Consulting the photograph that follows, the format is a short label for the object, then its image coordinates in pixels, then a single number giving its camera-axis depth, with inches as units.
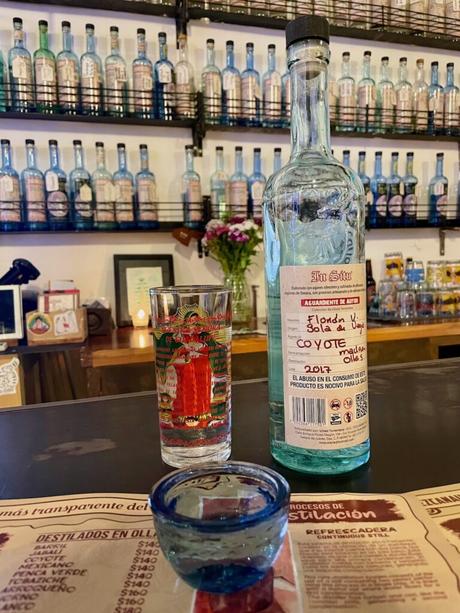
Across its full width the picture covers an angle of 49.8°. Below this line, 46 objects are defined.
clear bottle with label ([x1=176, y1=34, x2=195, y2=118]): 70.6
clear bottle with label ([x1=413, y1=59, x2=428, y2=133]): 83.3
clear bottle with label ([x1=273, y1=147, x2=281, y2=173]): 78.2
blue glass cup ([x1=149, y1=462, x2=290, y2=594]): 9.2
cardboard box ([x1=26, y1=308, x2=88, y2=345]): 58.1
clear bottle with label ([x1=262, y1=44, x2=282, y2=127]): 74.5
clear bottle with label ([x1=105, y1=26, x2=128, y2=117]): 67.8
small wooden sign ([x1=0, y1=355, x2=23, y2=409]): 54.6
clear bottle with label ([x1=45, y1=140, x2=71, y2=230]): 66.2
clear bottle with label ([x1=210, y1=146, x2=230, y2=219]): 74.6
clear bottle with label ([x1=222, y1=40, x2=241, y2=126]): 72.6
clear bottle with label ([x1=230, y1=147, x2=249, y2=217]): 74.2
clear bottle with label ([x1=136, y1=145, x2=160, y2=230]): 70.3
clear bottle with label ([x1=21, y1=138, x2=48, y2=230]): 65.4
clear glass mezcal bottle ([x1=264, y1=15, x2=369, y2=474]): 14.9
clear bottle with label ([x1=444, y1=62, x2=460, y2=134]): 84.3
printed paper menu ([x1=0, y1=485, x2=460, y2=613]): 9.3
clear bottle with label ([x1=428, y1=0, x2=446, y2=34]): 81.7
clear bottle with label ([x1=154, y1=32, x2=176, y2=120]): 69.3
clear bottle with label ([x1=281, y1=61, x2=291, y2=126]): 75.9
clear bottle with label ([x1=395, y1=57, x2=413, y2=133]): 81.7
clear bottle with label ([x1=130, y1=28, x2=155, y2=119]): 68.5
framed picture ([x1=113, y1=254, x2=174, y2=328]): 71.4
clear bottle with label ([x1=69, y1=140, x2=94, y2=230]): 67.0
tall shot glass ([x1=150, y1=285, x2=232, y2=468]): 16.1
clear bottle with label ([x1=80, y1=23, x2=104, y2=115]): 66.6
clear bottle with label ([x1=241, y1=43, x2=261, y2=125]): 73.5
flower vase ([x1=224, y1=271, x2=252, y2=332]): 66.3
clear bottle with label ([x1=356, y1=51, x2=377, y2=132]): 79.4
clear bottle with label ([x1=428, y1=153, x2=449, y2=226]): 85.6
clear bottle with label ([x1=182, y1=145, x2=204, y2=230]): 72.7
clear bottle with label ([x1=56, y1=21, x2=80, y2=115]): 65.5
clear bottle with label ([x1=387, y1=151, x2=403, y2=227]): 82.7
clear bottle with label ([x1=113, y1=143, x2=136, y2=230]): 69.1
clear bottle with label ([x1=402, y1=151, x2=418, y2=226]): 83.8
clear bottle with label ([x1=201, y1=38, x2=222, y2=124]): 71.7
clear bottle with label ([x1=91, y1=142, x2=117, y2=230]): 68.4
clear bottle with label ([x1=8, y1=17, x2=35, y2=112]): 63.9
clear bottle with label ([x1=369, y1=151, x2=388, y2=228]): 82.3
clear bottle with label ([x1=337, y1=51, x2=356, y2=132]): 78.2
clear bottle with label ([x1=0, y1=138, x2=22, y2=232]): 64.4
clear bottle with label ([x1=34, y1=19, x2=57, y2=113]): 64.4
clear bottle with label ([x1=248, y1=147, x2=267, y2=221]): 75.1
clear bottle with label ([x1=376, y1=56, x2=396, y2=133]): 80.7
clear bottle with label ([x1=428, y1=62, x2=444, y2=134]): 83.7
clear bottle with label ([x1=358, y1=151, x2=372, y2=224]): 81.2
